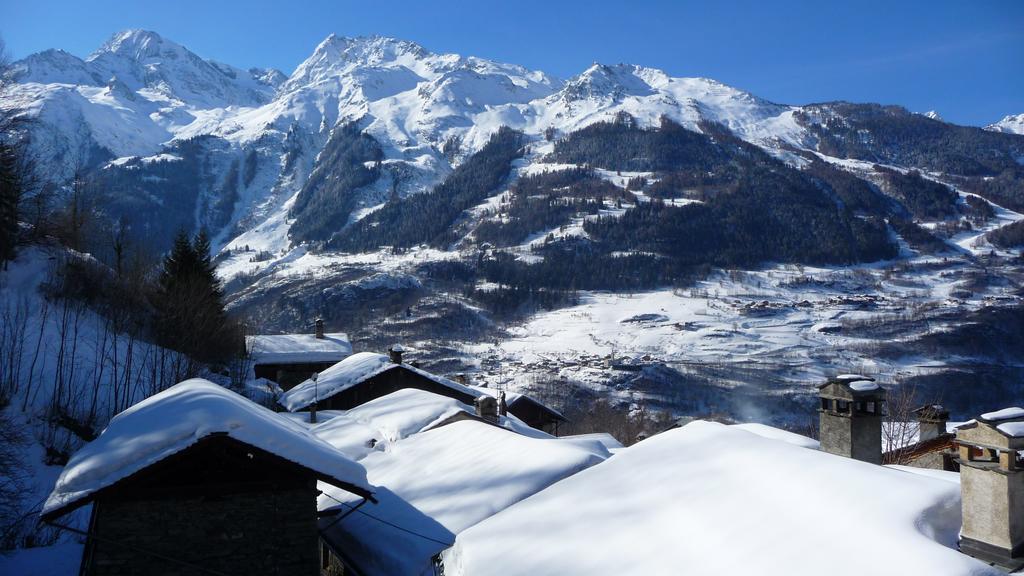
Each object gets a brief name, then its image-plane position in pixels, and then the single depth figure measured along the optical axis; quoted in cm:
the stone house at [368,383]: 3656
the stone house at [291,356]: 5109
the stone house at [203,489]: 970
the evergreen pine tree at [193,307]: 3341
